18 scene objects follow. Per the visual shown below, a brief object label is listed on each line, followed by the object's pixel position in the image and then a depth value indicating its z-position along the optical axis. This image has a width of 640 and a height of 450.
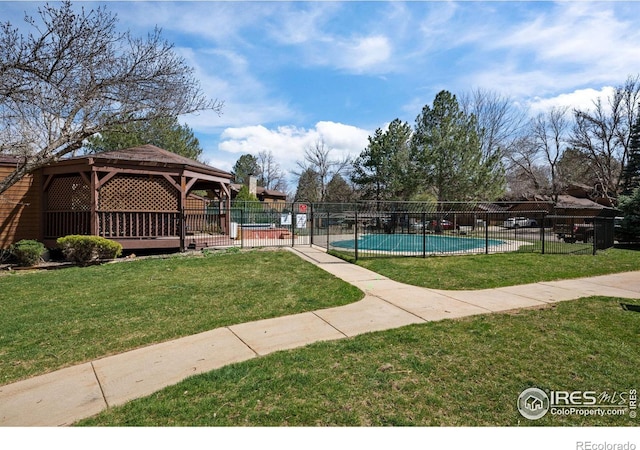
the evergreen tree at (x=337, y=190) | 46.06
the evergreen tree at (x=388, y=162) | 27.59
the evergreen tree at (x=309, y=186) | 47.19
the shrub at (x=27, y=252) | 10.01
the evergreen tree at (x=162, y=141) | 25.05
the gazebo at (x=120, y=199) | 11.12
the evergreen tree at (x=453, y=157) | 23.94
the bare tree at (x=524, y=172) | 33.56
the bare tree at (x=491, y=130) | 30.35
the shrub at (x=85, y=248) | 9.80
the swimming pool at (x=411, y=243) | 12.91
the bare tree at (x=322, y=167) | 45.84
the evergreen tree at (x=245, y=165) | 54.59
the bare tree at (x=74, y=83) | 8.90
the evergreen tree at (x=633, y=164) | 28.03
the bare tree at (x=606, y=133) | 26.64
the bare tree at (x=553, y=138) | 31.97
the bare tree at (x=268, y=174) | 55.38
